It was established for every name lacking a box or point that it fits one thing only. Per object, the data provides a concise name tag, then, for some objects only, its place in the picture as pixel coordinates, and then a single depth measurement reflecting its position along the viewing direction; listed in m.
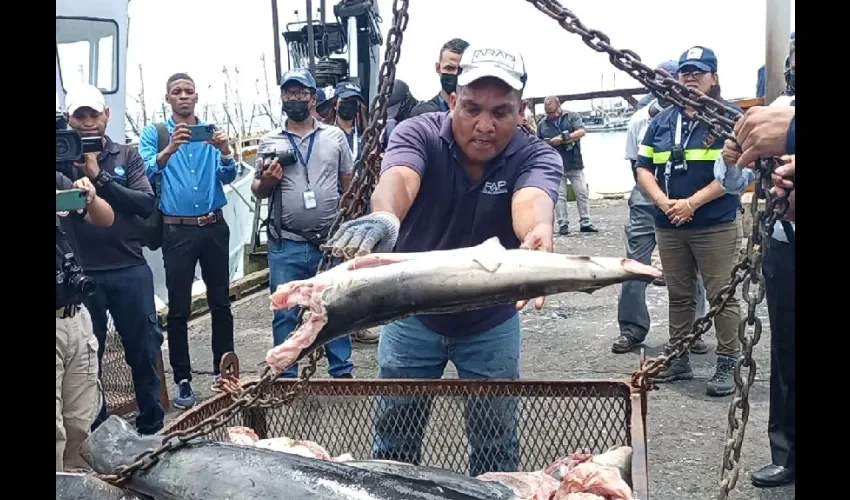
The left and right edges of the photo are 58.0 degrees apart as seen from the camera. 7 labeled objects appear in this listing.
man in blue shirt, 5.52
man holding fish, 3.33
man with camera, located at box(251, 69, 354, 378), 5.57
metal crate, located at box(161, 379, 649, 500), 3.17
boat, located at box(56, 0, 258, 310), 8.54
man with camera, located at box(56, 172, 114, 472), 3.69
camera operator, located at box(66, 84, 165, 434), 4.73
